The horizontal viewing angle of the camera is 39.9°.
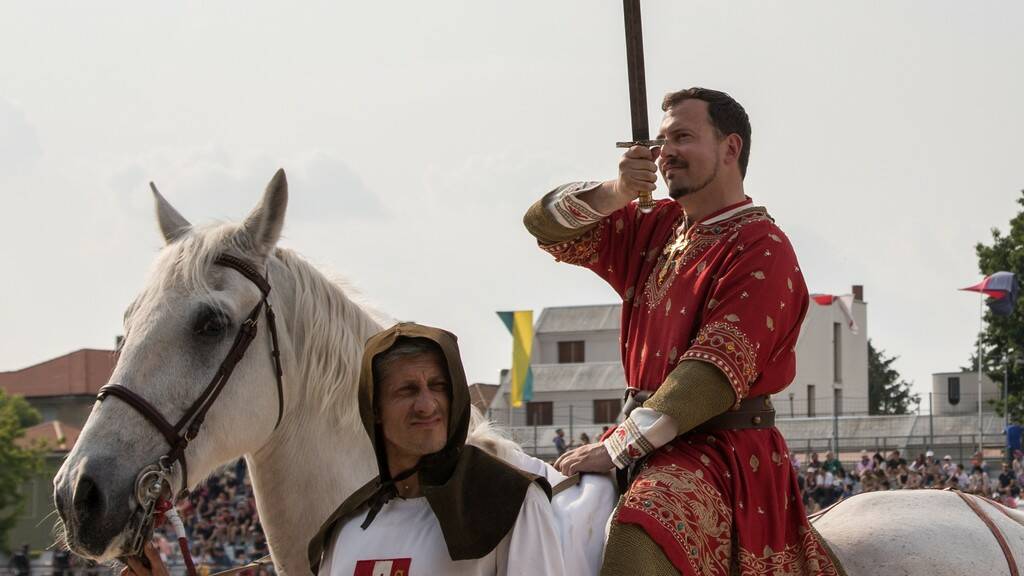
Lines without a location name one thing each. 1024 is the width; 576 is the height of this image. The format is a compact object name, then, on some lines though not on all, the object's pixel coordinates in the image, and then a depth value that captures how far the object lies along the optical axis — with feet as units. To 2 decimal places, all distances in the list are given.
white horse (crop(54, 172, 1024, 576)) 15.49
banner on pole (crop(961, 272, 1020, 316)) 124.26
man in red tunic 14.39
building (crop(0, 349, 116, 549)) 178.19
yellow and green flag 170.19
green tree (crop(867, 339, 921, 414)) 287.28
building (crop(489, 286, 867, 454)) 214.90
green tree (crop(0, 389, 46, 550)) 173.17
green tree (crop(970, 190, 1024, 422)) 152.66
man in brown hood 12.32
